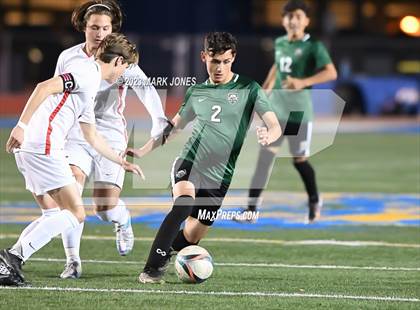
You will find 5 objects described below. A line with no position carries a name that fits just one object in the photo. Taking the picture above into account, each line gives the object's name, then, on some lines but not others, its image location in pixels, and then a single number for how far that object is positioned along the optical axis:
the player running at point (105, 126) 17.80
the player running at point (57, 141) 15.63
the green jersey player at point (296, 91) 24.77
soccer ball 16.11
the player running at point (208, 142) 16.39
